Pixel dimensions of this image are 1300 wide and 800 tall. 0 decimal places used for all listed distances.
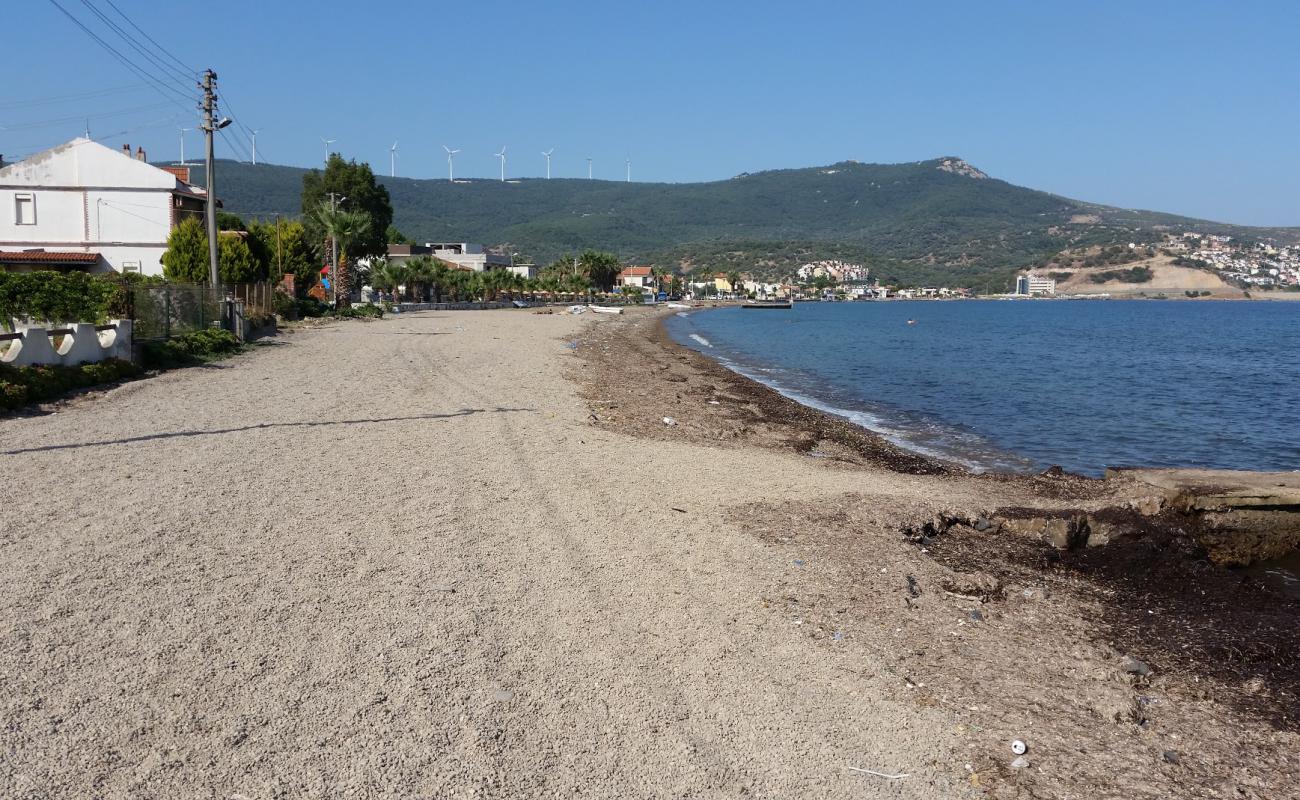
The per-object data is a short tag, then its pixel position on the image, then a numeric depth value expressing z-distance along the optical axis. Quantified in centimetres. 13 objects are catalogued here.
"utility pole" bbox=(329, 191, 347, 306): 6272
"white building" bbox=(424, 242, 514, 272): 13175
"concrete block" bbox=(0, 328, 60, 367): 1669
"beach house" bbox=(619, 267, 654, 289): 18815
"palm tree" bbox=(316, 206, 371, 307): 6612
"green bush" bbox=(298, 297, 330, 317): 5180
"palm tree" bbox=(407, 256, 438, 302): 8981
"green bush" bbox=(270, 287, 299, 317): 4588
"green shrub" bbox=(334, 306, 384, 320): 5612
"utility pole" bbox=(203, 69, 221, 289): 3128
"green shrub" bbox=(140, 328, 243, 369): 2228
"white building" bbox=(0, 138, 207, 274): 4816
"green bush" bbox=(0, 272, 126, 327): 2197
